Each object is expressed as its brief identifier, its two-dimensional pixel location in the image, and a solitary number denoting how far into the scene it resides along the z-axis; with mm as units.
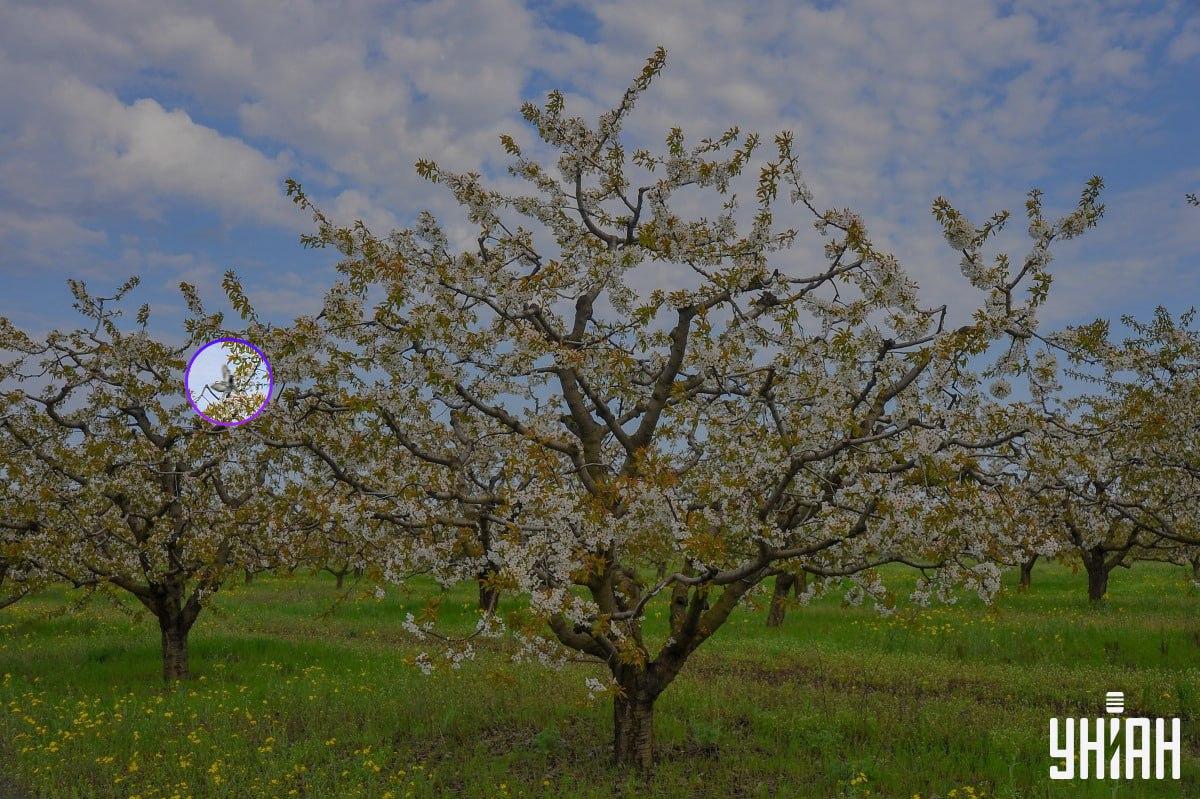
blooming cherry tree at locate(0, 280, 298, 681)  14922
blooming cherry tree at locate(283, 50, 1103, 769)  9180
